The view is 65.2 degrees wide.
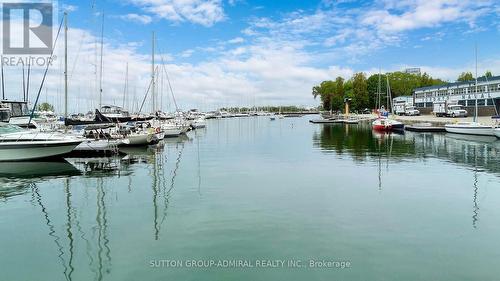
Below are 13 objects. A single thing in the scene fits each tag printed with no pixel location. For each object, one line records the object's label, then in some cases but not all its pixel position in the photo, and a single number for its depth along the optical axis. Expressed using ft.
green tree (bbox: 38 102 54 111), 482.90
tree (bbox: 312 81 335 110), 624.84
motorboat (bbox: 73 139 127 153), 121.80
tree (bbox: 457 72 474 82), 539.86
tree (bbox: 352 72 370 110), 497.46
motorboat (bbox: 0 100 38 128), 171.90
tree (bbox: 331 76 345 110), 593.01
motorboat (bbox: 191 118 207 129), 316.50
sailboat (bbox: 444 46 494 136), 184.90
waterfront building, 297.53
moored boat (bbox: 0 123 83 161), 99.76
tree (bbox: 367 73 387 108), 475.31
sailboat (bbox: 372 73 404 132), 244.94
